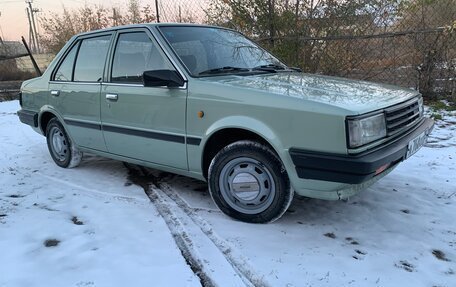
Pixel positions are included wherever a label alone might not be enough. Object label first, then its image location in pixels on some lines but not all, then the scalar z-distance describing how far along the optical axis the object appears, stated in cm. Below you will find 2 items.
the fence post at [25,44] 1172
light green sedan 285
